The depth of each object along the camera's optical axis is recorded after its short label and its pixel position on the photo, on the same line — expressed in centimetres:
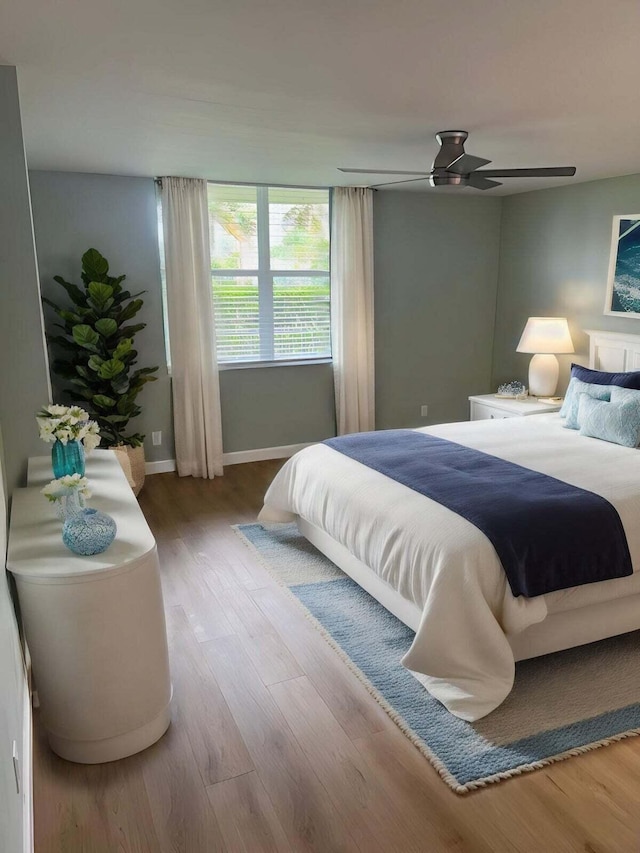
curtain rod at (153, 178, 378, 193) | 503
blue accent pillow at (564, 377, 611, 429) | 411
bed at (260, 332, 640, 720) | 241
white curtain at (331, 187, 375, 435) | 549
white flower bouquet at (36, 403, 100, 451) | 244
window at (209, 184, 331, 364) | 526
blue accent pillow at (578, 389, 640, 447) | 370
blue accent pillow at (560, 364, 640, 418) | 413
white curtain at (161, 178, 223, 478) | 491
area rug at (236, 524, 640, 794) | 219
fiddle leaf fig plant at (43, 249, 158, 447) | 449
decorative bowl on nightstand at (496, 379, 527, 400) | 546
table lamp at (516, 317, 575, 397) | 520
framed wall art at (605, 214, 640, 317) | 477
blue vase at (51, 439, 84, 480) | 255
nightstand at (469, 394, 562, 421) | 507
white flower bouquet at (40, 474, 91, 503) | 218
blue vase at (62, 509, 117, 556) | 206
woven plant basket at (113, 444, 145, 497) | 471
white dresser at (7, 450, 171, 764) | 199
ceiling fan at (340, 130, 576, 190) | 334
